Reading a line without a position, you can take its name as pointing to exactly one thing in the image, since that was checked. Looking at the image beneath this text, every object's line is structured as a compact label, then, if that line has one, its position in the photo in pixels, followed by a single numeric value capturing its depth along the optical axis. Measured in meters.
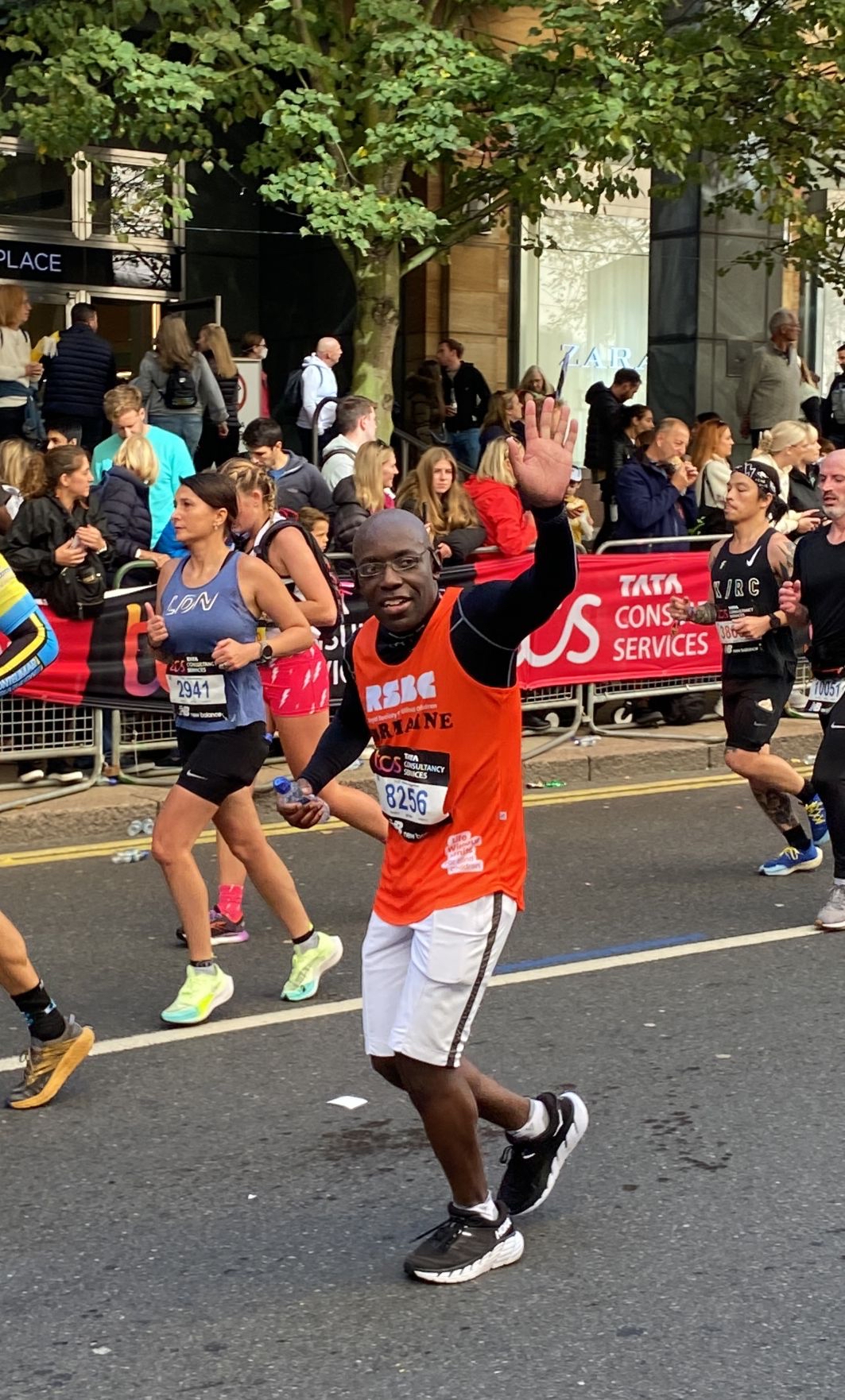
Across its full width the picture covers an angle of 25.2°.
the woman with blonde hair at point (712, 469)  13.87
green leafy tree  12.23
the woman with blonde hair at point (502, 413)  13.85
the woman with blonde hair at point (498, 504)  11.65
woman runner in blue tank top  6.66
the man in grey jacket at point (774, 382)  17.02
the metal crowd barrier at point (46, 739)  10.17
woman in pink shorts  7.53
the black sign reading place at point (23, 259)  18.25
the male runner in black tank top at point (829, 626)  8.02
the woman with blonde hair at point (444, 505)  11.14
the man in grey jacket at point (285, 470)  11.16
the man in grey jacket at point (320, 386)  14.70
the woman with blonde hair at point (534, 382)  14.90
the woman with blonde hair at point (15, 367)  13.55
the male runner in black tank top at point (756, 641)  8.80
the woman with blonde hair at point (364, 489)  11.09
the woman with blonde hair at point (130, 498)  10.95
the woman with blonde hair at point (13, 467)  11.05
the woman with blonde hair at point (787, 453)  11.70
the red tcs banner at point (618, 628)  11.92
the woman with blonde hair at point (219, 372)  14.09
